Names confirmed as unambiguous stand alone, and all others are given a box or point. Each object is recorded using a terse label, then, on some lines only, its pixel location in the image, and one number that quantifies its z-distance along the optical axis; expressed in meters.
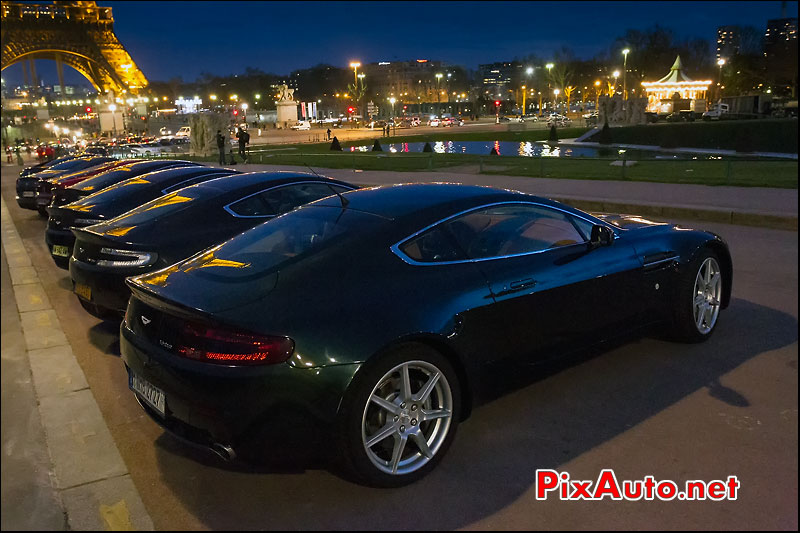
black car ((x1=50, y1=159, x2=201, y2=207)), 9.76
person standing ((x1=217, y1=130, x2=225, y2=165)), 29.36
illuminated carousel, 69.94
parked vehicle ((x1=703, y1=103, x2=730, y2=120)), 54.61
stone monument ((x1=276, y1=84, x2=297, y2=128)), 87.24
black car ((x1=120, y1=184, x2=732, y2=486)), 3.09
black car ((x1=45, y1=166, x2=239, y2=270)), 7.47
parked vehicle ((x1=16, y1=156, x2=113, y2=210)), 15.38
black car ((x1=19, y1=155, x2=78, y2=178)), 16.64
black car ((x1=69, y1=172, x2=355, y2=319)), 5.66
